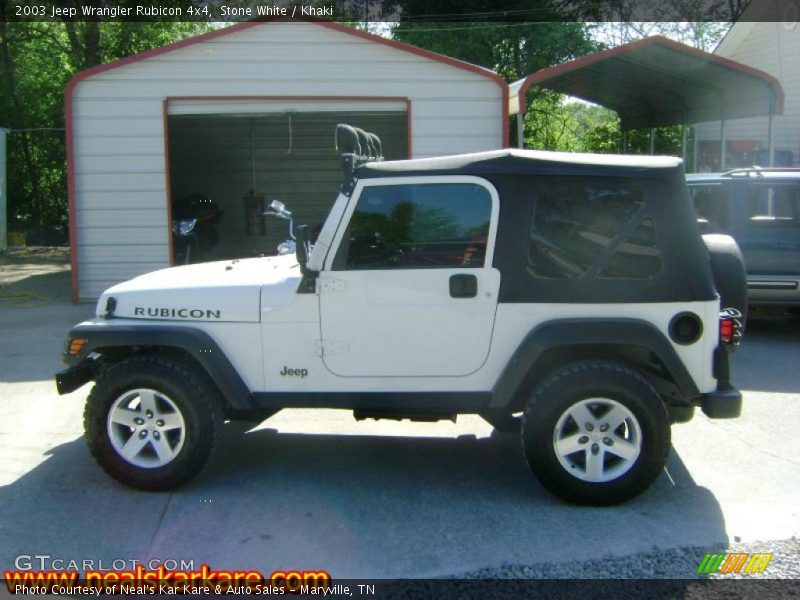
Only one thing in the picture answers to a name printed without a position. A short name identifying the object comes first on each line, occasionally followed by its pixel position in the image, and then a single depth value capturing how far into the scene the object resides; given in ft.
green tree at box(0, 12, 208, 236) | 78.28
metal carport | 43.57
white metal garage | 40.73
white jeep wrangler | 16.20
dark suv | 31.81
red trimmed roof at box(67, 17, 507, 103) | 40.14
